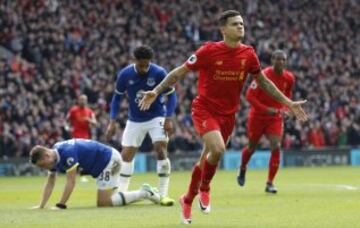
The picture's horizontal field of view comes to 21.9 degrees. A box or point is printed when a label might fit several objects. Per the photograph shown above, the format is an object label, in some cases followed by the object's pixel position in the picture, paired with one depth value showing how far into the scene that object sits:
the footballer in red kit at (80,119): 26.73
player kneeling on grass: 14.54
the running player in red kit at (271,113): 18.73
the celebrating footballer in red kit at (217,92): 11.99
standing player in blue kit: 16.23
